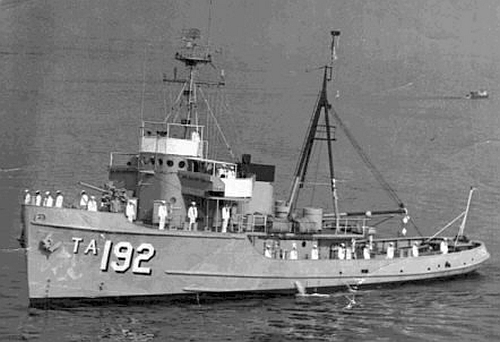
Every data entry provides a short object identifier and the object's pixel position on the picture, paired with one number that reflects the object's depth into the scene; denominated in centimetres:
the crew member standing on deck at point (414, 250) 3078
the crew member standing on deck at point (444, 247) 3192
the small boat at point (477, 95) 8584
